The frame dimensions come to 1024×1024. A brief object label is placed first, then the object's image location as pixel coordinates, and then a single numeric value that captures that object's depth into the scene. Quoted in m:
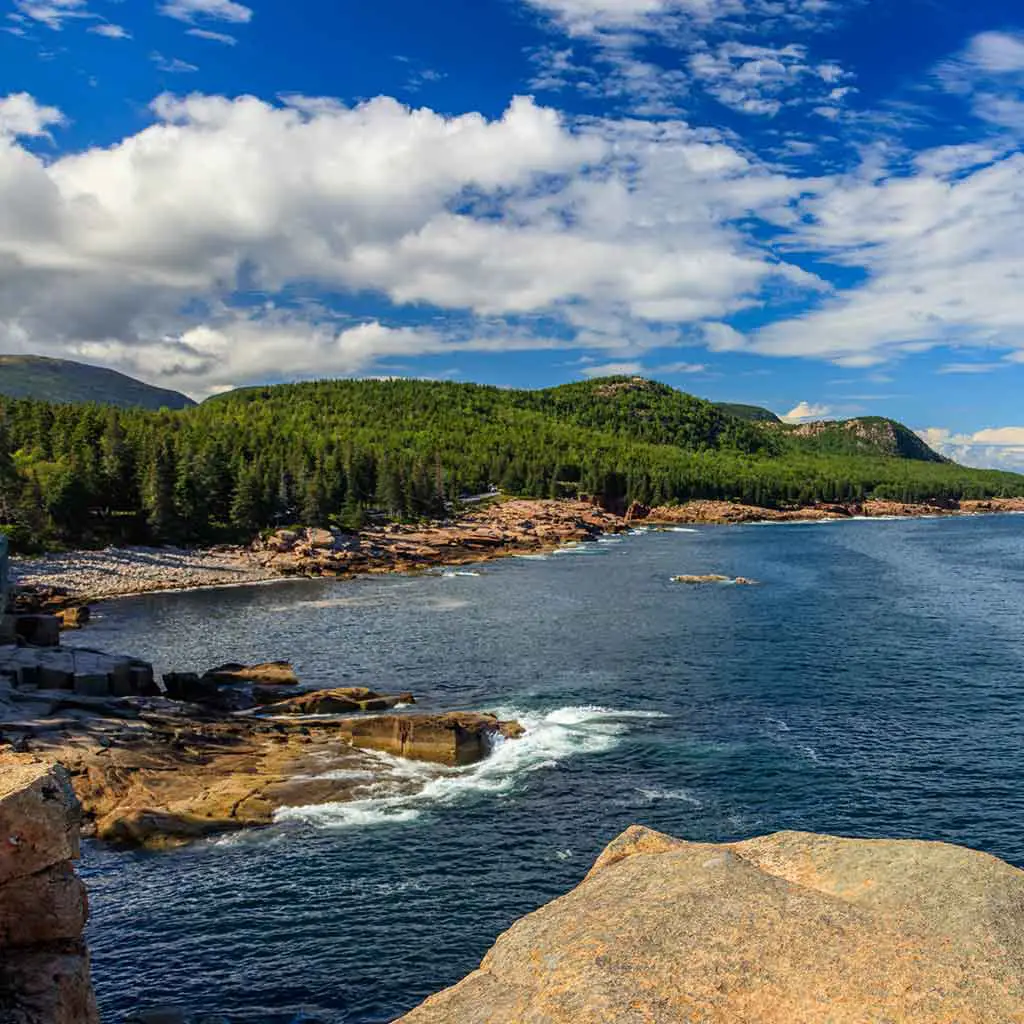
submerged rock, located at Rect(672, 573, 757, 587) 110.64
